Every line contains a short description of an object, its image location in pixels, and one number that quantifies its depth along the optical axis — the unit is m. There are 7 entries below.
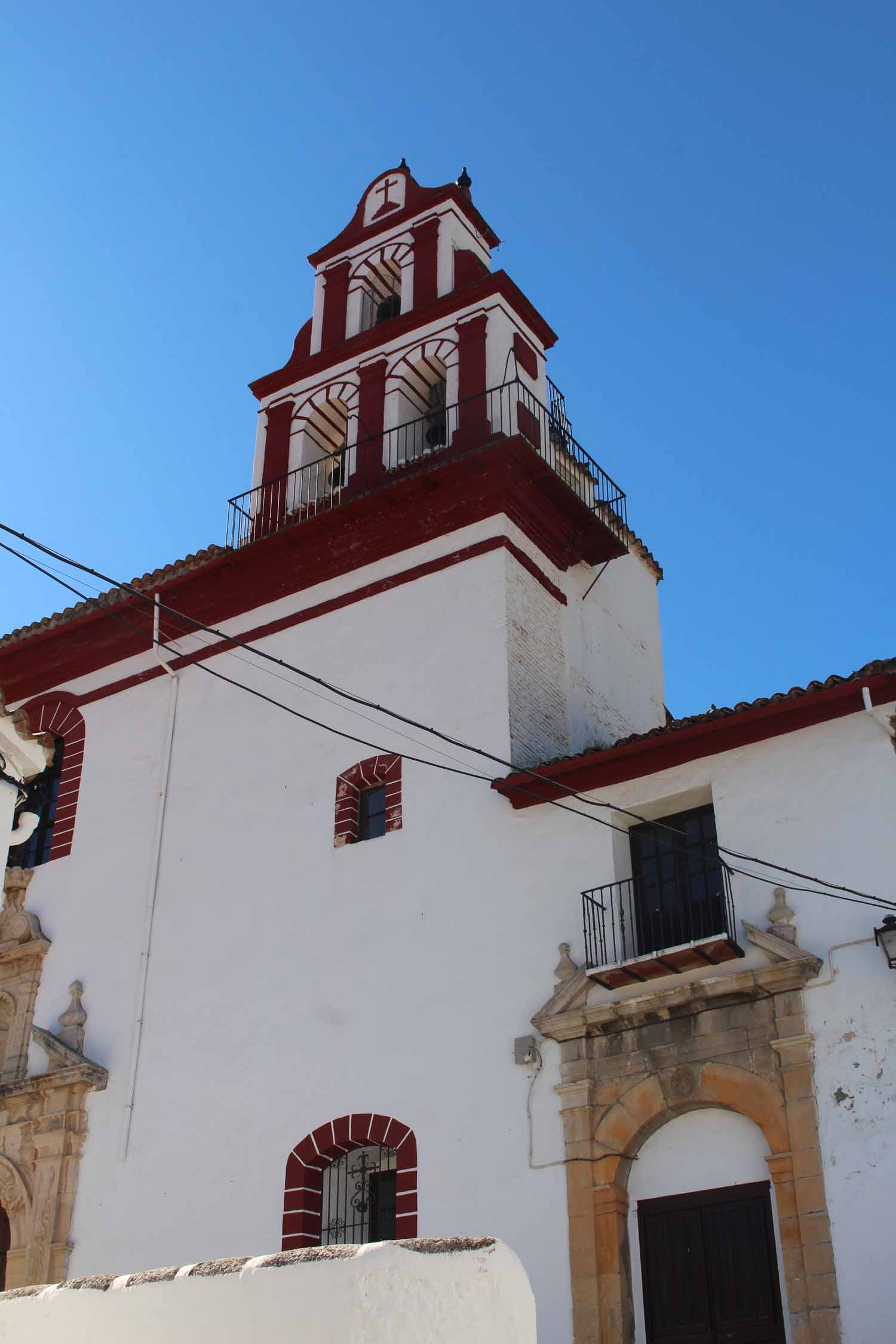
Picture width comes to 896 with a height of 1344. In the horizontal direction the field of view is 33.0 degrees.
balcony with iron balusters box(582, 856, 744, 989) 12.38
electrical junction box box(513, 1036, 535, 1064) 12.73
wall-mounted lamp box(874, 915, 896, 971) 11.27
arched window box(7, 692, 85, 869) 17.38
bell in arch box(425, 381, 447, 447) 18.05
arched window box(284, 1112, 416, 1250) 13.16
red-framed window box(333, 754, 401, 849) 15.02
